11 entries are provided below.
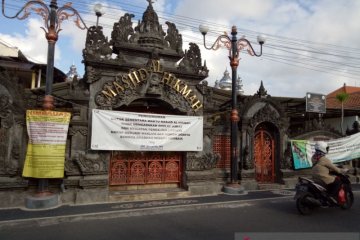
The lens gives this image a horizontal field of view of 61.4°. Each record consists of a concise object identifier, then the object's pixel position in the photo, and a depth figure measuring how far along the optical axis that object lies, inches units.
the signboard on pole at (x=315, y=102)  559.8
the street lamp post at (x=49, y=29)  317.6
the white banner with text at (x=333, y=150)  481.4
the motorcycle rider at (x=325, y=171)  290.8
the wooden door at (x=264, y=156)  466.0
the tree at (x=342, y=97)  661.7
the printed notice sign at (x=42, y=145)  315.3
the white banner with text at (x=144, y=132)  347.9
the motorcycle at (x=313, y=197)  287.9
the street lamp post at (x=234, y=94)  413.1
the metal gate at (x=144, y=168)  373.7
